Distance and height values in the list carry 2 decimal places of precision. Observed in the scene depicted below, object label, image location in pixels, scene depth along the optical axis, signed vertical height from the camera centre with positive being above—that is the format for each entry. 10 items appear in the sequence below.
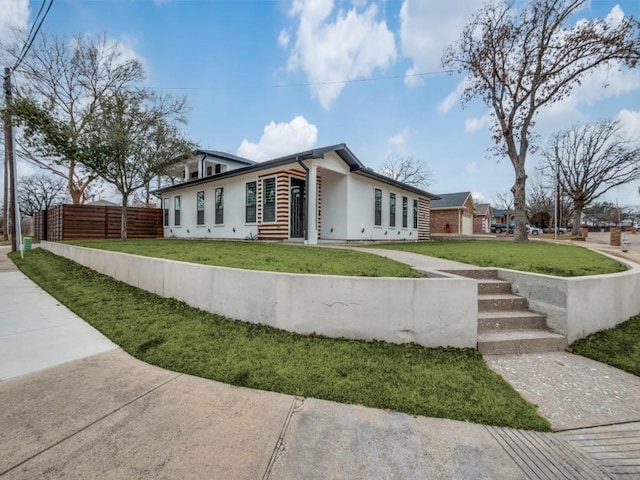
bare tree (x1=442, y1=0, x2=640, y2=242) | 10.59 +7.16
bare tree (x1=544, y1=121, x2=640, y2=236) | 22.86 +6.28
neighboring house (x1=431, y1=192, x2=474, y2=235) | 27.62 +2.02
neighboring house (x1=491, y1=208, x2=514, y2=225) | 50.62 +3.31
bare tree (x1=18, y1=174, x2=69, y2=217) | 35.42 +5.51
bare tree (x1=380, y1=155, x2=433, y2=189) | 33.41 +7.62
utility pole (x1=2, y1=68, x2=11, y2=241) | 9.82 +4.02
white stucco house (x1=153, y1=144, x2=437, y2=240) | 10.30 +1.42
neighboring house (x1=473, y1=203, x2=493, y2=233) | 37.03 +2.05
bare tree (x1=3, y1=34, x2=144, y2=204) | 16.60 +10.26
